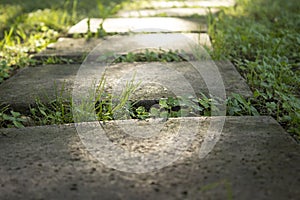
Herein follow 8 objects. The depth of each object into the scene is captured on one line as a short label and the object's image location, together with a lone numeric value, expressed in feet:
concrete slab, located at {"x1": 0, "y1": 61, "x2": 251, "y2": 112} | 6.04
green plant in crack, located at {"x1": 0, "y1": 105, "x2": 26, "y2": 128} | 5.58
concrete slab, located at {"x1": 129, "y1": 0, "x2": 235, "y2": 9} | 10.68
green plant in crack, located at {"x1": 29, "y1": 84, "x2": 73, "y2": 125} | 5.66
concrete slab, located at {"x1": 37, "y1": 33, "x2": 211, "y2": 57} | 7.36
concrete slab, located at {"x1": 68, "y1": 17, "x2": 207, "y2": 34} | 8.32
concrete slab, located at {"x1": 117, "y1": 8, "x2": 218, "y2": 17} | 9.61
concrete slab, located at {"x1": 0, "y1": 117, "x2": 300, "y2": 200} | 4.05
